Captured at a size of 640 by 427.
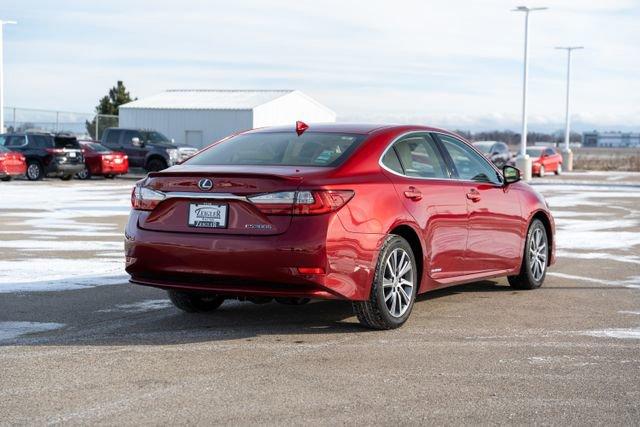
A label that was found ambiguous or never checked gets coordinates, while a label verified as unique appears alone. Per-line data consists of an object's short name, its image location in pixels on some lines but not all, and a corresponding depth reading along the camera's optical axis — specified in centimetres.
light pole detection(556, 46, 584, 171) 6184
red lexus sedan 697
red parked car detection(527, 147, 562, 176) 4922
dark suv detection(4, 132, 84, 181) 3606
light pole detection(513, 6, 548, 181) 4484
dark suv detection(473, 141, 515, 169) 4682
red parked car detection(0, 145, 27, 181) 3419
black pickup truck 4059
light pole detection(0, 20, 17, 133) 4694
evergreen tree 7519
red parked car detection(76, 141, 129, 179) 3838
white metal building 6519
